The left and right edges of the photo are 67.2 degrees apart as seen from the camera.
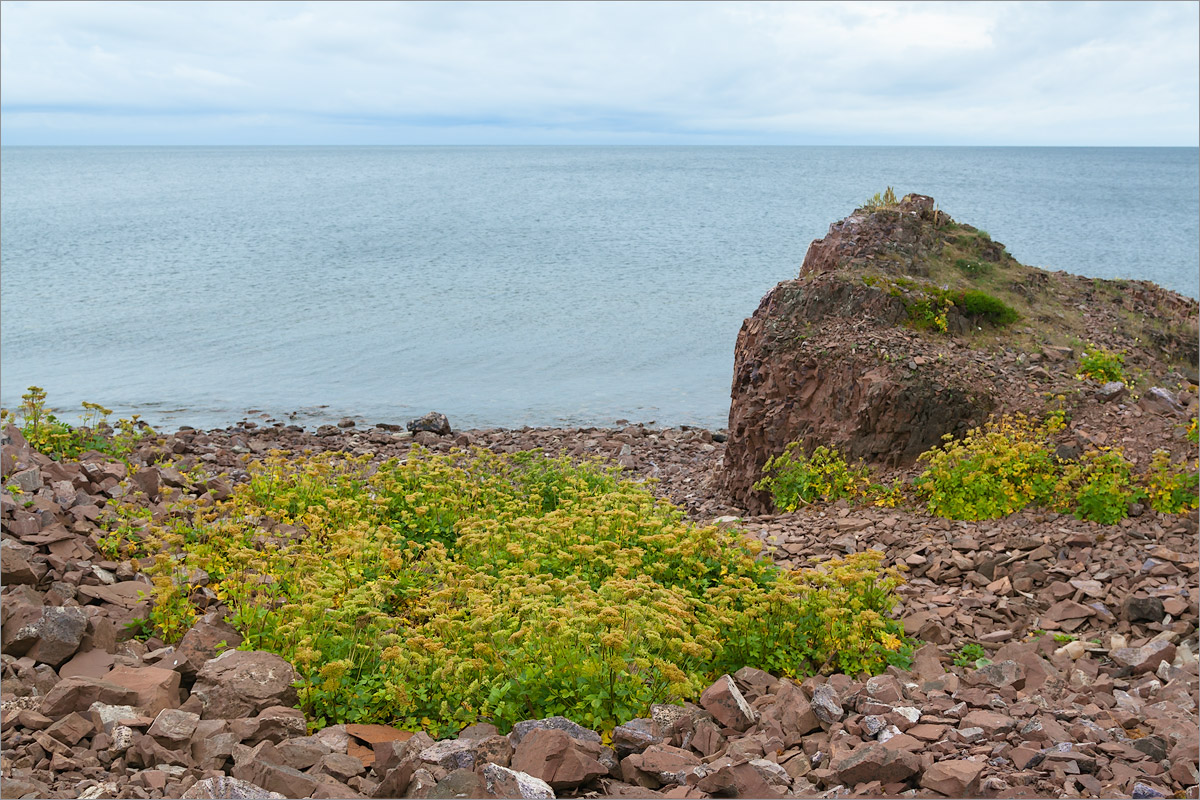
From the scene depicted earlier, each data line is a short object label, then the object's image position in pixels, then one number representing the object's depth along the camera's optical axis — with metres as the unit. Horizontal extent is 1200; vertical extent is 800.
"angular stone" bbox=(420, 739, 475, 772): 4.81
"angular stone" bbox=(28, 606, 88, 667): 6.29
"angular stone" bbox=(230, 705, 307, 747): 5.40
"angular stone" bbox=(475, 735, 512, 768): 4.95
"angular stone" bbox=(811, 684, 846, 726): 5.63
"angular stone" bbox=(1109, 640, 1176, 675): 6.97
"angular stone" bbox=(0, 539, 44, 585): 7.16
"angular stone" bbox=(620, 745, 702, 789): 4.91
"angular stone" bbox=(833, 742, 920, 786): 4.88
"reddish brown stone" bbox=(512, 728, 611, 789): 4.79
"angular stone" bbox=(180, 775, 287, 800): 4.58
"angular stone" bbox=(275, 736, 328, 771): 5.06
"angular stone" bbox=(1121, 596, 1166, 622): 7.65
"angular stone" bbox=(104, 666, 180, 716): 5.68
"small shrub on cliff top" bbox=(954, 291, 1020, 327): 13.24
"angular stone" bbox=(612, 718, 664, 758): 5.15
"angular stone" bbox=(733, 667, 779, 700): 6.15
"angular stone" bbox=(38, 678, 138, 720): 5.50
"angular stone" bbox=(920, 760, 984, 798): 4.70
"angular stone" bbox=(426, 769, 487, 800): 4.57
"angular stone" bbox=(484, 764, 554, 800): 4.62
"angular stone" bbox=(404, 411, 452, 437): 18.69
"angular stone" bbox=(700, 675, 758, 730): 5.61
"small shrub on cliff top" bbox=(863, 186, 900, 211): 14.93
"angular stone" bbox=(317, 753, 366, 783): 5.00
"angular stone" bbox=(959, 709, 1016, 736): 5.48
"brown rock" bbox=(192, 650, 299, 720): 5.70
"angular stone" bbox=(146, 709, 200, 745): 5.25
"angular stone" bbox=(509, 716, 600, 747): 5.12
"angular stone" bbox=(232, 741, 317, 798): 4.76
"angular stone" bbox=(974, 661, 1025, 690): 6.53
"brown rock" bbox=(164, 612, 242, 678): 6.21
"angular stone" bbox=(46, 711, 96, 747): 5.26
